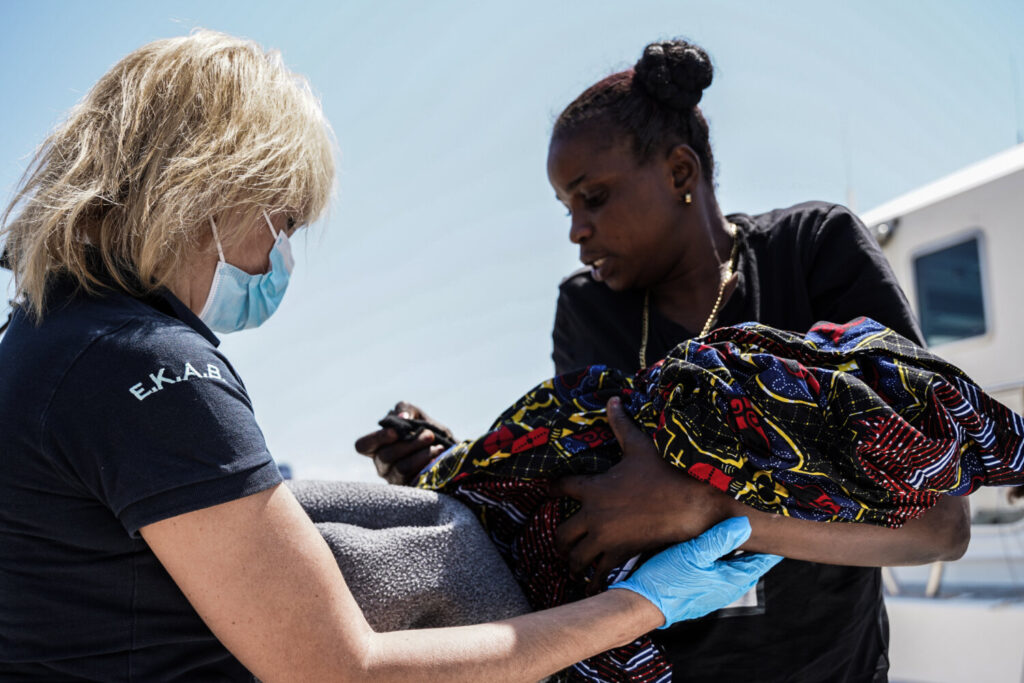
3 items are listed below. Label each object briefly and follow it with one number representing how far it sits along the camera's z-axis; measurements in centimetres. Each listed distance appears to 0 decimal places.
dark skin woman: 186
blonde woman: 136
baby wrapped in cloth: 171
